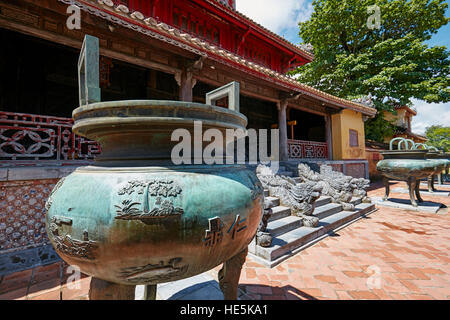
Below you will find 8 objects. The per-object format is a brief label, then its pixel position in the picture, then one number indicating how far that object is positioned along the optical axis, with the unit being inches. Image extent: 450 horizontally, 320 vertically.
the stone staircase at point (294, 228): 111.1
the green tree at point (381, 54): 468.1
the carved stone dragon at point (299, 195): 147.8
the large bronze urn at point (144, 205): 32.2
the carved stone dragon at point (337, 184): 196.2
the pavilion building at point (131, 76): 111.7
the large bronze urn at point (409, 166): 205.0
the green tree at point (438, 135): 878.3
